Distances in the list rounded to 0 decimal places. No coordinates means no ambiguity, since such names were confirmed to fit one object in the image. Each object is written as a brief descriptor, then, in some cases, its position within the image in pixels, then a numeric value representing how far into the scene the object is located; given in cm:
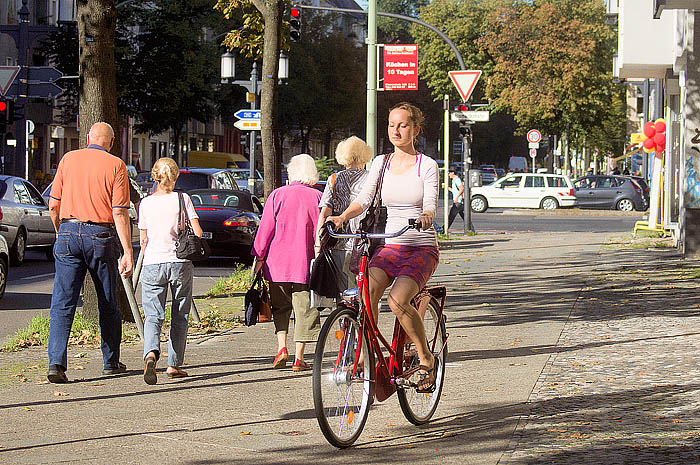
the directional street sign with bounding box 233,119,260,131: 2559
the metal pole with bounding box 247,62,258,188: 3268
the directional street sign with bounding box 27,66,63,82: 3209
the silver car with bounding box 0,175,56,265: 2003
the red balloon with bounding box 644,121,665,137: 2984
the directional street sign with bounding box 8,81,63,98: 3878
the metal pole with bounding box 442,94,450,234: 2658
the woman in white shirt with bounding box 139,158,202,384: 890
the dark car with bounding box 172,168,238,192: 2694
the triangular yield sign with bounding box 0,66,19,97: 2584
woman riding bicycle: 679
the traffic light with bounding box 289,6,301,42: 2198
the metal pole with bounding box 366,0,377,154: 2303
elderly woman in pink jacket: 934
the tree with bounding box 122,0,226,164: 4909
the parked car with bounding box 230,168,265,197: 3784
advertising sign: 2528
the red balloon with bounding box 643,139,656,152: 2980
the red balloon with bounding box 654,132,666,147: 2928
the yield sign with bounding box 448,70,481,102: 2666
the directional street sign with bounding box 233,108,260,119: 2586
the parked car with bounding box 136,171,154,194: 3358
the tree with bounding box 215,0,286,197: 1698
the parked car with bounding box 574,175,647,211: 4781
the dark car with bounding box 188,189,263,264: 2089
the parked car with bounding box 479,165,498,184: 8148
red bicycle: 634
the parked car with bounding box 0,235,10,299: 1468
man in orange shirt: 884
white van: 4781
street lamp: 3159
